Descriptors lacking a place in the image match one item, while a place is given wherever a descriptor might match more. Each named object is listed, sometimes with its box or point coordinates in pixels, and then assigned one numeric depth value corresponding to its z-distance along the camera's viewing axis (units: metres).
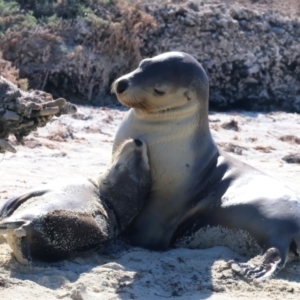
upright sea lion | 11.05
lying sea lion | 9.48
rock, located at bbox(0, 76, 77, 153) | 8.55
